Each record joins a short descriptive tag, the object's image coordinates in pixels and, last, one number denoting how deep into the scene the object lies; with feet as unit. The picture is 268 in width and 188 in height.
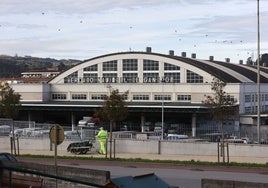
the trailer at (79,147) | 107.76
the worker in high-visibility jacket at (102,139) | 105.81
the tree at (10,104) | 125.90
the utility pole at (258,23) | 135.33
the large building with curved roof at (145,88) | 240.32
